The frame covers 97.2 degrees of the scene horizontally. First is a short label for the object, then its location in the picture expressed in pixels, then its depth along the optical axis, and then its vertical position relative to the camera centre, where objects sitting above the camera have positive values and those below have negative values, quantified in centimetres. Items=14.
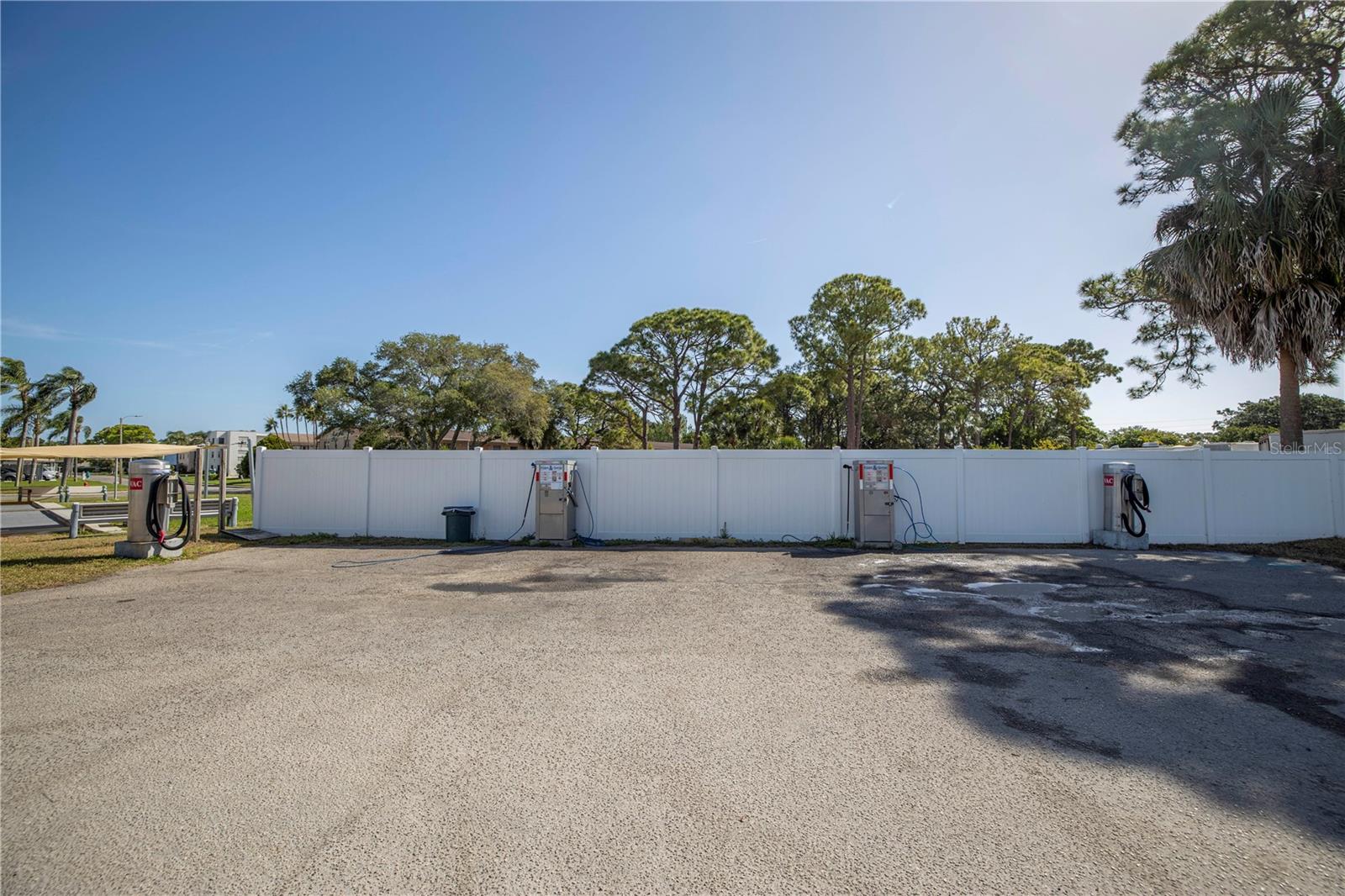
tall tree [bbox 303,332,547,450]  2833 +334
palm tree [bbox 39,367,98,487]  4678 +583
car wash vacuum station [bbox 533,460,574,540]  1125 -72
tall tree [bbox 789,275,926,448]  2880 +714
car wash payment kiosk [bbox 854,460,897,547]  1068 -67
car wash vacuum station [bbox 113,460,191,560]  930 -81
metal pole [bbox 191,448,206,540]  1059 -87
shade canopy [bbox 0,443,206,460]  1084 +21
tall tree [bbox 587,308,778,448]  3106 +575
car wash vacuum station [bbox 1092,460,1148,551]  1064 -71
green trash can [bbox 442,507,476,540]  1168 -115
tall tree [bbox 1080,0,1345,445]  1061 +535
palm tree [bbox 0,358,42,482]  4238 +493
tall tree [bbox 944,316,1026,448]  3038 +619
